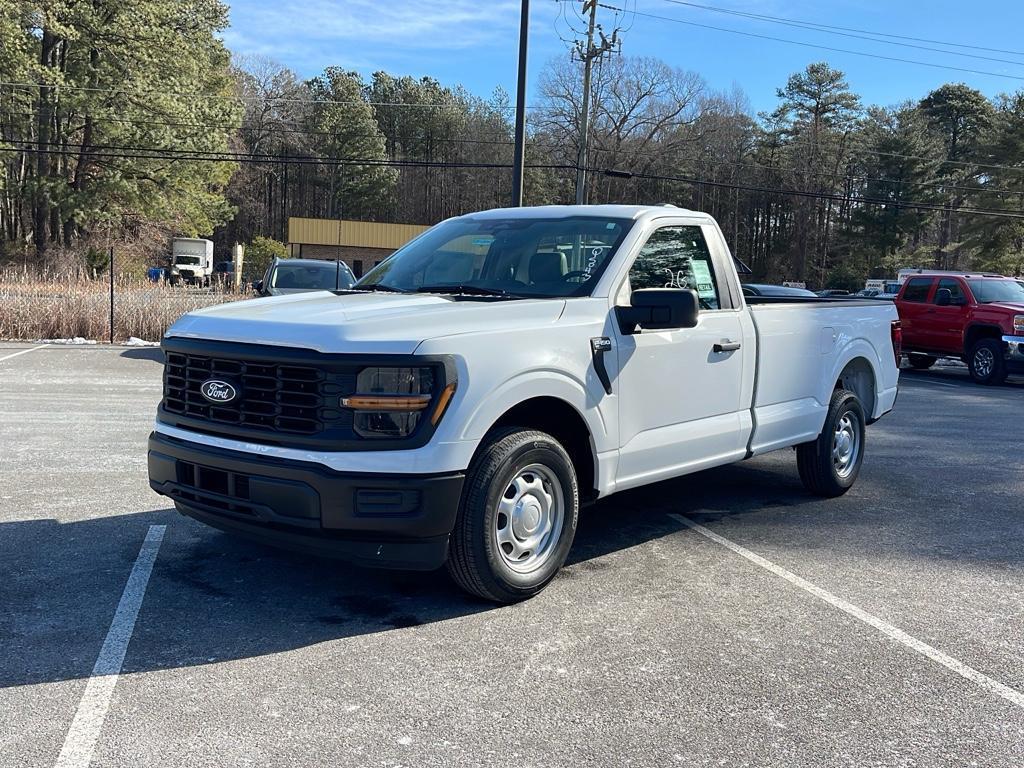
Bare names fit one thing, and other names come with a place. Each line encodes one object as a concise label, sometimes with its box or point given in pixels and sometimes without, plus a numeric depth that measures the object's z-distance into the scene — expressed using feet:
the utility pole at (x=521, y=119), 64.03
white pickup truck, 13.02
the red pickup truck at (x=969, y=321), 55.31
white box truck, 176.86
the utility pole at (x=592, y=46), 127.54
